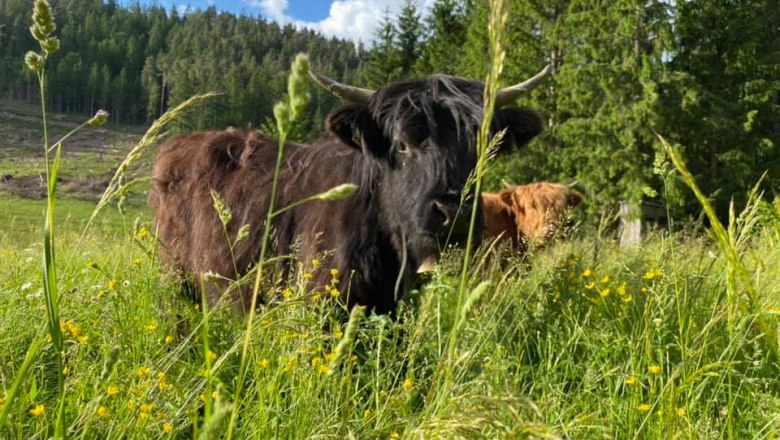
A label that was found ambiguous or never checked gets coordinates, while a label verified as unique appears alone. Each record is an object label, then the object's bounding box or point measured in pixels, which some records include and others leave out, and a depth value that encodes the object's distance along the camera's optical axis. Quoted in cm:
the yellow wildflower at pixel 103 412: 135
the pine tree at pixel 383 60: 3238
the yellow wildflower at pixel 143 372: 150
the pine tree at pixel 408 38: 3247
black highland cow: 321
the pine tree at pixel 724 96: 1852
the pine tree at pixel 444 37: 3038
